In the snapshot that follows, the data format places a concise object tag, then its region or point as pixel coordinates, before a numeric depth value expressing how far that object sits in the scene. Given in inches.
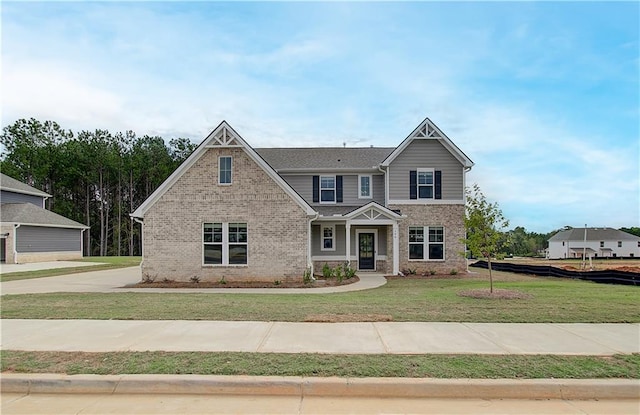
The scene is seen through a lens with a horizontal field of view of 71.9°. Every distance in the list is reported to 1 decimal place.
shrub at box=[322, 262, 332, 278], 759.1
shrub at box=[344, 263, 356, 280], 757.3
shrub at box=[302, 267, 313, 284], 706.8
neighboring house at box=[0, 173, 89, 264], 1391.5
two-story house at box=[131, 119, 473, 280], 727.1
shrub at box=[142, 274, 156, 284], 729.5
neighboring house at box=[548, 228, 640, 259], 2711.6
